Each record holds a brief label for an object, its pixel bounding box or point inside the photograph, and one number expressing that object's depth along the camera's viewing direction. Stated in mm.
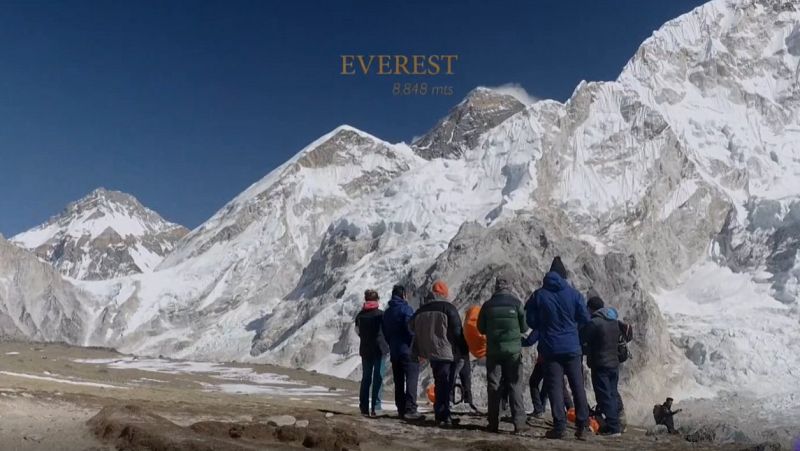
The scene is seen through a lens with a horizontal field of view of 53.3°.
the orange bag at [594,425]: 14038
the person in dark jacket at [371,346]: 14141
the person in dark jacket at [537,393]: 14055
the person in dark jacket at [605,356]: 12242
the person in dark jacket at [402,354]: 13234
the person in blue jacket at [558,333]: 11148
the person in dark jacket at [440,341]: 12305
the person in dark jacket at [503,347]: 11273
